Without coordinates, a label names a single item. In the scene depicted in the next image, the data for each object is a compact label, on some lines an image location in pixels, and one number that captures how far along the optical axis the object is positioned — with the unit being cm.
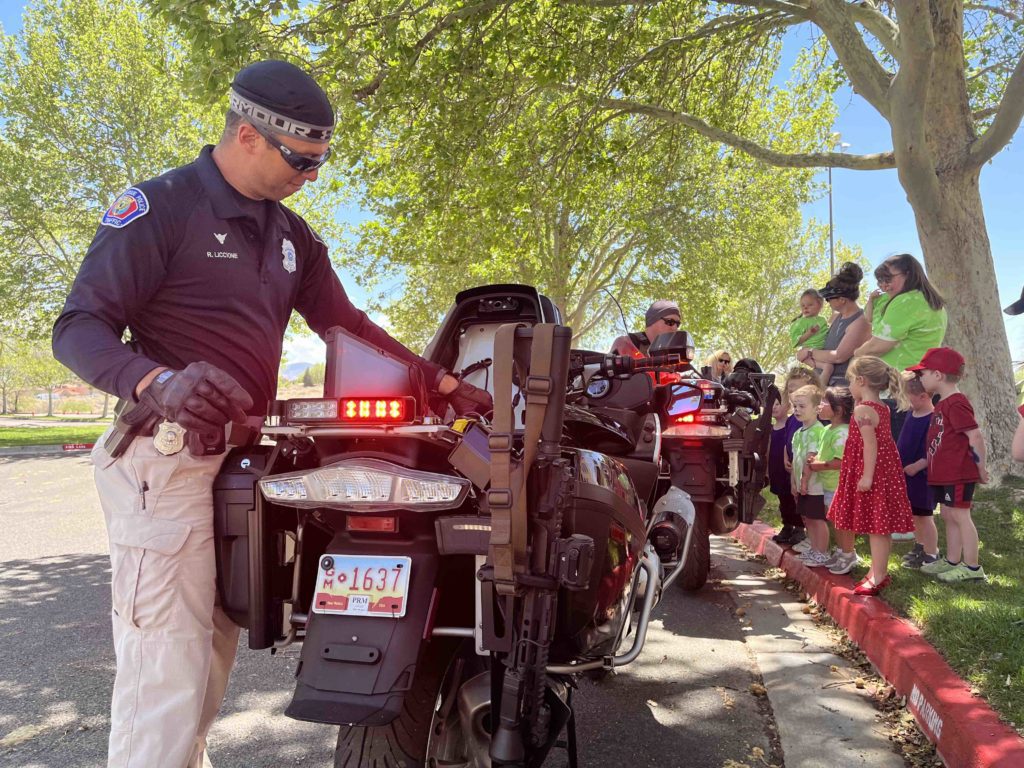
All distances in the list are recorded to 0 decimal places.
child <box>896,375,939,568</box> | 544
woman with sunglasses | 902
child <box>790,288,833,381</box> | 823
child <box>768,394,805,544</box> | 680
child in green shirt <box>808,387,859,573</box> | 593
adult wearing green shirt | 622
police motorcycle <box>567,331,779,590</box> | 417
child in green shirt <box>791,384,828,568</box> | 588
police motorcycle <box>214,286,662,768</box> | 192
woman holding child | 691
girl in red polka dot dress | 478
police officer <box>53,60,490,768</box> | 183
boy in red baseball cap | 497
